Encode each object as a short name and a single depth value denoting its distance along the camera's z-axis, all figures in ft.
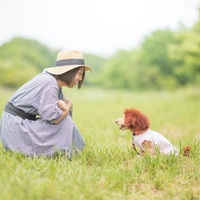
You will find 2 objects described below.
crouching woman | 13.70
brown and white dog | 13.42
